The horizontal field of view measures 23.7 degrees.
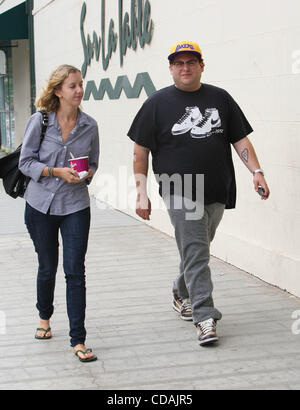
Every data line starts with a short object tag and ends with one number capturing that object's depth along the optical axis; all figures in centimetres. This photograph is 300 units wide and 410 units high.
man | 477
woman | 451
